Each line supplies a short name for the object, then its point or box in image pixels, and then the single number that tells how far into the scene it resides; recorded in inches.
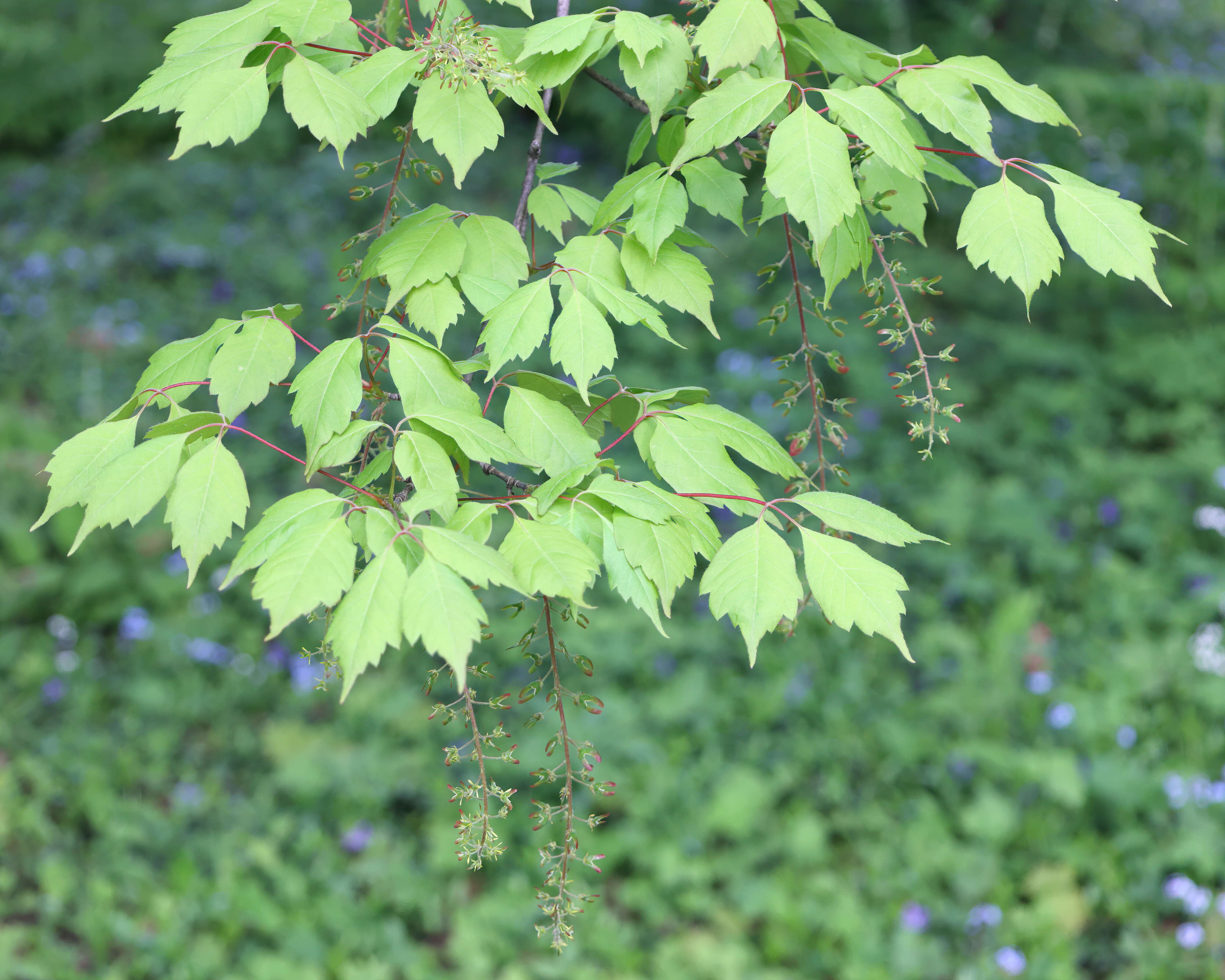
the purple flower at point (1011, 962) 106.7
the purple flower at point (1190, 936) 107.4
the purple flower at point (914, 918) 112.4
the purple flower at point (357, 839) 122.9
